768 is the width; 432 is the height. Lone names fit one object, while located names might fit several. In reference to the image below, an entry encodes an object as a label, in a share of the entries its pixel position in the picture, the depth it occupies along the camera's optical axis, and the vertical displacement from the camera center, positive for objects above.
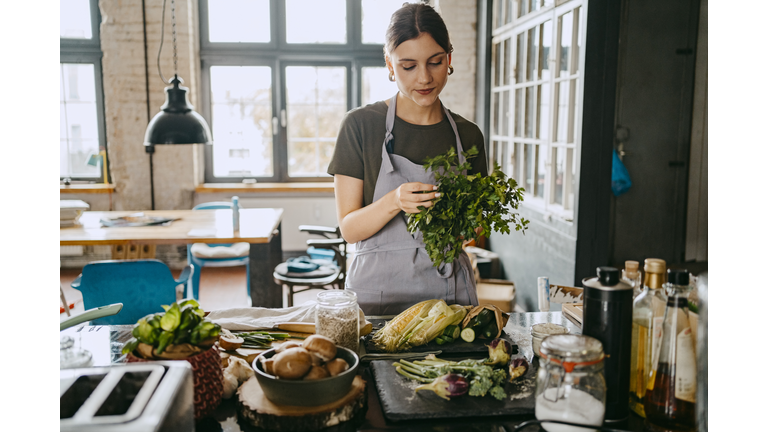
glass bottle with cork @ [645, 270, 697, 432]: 1.00 -0.37
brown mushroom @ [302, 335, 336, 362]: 1.09 -0.37
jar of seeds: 1.33 -0.38
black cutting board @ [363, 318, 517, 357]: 1.39 -0.47
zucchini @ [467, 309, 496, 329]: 1.46 -0.42
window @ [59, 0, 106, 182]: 5.92 +0.70
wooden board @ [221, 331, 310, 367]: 1.35 -0.48
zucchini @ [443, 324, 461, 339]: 1.44 -0.44
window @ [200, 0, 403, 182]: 6.08 +0.94
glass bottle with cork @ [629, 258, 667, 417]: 1.05 -0.31
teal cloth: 3.84 -0.73
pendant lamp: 3.91 +0.26
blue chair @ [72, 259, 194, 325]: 2.78 -0.64
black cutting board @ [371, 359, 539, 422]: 1.09 -0.48
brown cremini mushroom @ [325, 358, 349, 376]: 1.08 -0.40
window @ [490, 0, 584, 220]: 3.52 +0.48
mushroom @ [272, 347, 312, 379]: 1.05 -0.38
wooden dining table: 3.63 -0.50
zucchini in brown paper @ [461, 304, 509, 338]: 1.48 -0.41
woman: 1.74 -0.03
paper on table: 3.72 -0.49
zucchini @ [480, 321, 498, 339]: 1.46 -0.44
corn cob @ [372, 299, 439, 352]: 1.40 -0.43
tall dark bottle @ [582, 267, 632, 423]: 1.04 -0.31
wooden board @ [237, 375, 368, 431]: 1.04 -0.48
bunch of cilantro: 1.45 -0.13
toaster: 0.79 -0.37
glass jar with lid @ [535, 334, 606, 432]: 0.96 -0.38
